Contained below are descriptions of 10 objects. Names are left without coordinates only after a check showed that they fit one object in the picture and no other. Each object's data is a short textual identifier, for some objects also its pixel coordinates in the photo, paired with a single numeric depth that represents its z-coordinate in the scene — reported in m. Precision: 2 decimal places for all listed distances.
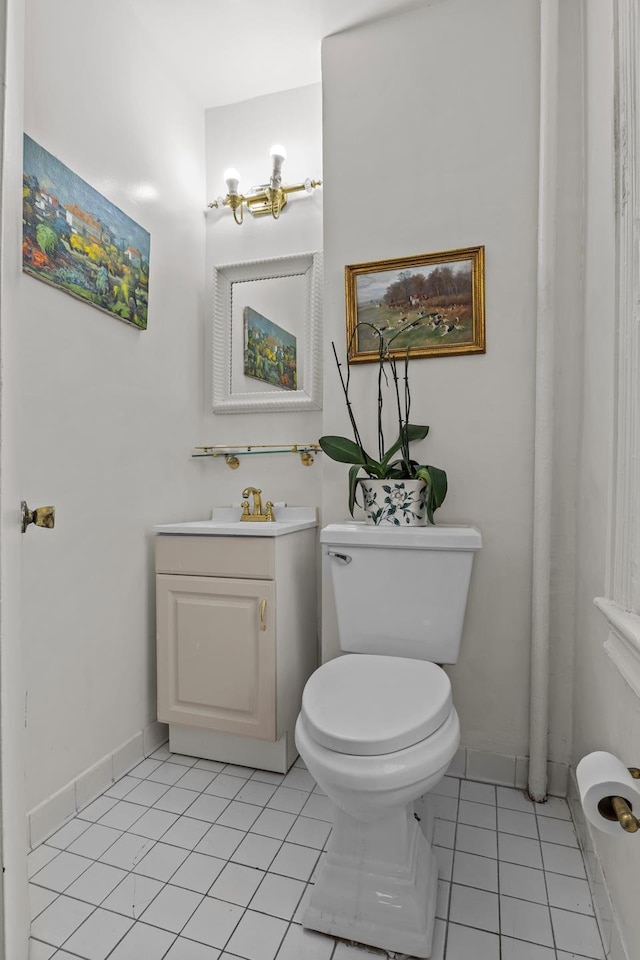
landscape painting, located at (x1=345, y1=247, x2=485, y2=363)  1.60
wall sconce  1.94
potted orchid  1.49
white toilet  0.94
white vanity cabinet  1.57
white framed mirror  1.96
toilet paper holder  0.63
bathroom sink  1.58
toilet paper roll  0.65
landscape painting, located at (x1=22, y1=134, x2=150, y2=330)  1.29
